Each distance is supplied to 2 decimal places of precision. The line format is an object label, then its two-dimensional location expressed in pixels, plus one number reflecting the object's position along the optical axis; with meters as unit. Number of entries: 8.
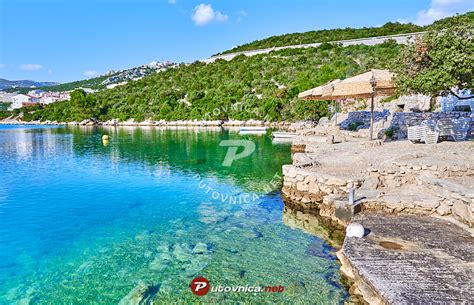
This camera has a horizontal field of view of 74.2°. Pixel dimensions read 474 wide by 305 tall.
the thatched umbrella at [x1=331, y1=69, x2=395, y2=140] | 10.49
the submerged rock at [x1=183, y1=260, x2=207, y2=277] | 5.00
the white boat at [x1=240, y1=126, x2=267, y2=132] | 28.58
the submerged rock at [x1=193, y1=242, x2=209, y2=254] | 5.76
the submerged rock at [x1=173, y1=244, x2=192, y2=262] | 5.52
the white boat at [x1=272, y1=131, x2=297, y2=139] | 22.33
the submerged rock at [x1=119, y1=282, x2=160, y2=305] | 4.32
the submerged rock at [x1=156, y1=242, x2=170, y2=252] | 5.91
